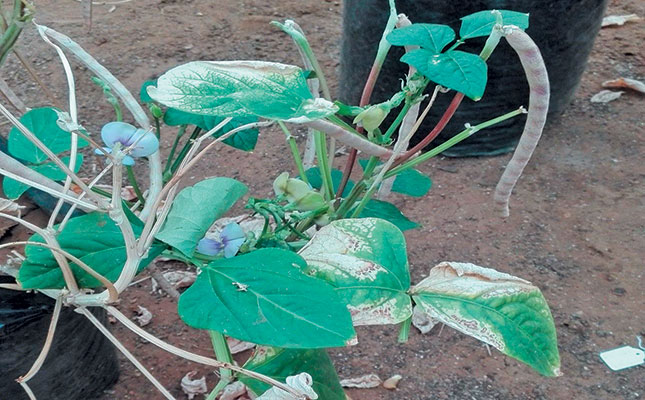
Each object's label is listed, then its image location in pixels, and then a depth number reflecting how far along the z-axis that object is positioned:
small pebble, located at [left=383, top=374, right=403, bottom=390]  1.21
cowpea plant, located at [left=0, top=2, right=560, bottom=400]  0.53
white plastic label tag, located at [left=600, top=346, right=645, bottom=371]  1.24
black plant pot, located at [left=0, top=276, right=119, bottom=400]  0.82
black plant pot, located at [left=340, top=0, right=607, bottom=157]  1.57
